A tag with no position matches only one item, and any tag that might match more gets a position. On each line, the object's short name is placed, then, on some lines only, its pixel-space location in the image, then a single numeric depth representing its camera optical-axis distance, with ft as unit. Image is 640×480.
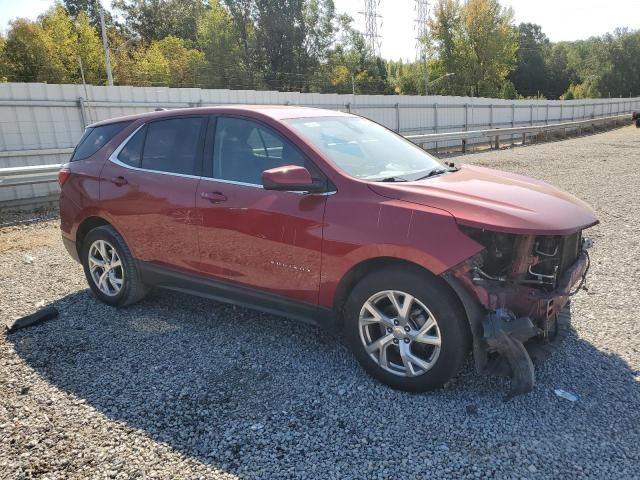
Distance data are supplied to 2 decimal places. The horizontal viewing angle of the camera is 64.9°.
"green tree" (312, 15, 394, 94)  191.72
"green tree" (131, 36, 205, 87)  161.07
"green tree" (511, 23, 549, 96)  284.20
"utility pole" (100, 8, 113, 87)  103.20
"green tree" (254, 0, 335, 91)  178.29
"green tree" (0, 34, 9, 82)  134.31
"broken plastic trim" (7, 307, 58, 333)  14.64
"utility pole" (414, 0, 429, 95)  201.52
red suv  9.87
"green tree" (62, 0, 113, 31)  229.04
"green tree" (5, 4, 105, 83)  138.51
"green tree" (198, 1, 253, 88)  172.14
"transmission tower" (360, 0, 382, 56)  226.38
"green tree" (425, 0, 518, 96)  185.47
